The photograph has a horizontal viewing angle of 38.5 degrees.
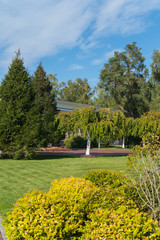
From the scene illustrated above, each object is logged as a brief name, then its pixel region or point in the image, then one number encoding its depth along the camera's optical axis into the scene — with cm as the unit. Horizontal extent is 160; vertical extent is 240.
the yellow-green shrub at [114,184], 504
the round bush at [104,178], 631
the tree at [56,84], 7444
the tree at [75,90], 7644
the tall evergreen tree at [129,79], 4291
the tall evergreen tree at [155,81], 4097
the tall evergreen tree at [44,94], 2444
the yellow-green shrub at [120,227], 332
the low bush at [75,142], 3202
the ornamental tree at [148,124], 2495
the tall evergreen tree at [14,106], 1616
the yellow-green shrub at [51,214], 355
